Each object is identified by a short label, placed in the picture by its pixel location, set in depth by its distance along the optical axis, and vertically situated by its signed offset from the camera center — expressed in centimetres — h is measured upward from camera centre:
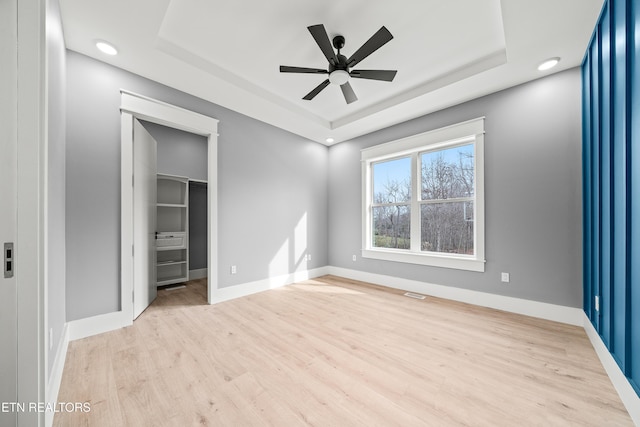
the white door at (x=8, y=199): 103 +6
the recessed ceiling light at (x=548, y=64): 246 +160
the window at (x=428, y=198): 329 +23
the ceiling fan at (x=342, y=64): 203 +147
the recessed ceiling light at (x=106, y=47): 223 +160
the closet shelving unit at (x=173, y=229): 424 -33
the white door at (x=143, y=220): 273 -9
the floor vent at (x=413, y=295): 351 -125
